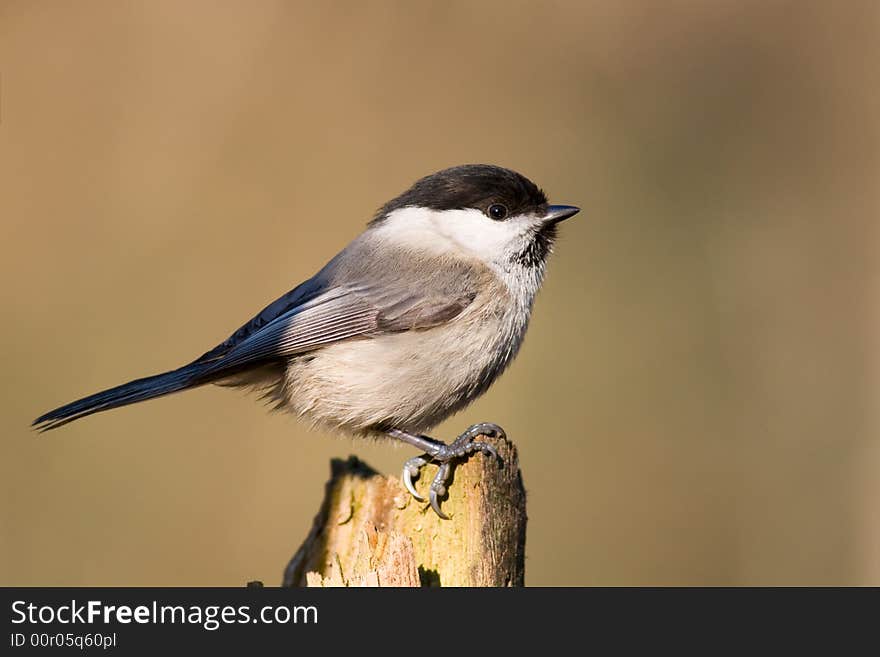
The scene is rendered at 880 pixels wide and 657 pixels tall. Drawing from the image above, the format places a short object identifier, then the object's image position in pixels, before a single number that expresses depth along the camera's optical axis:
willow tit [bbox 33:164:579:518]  5.96
